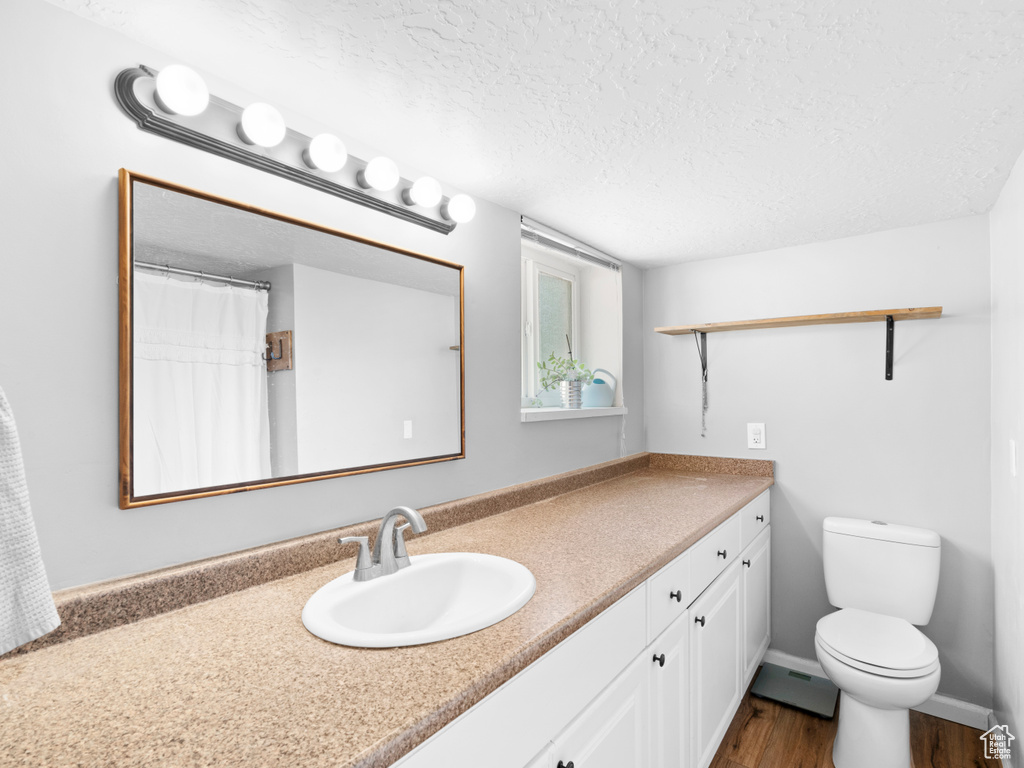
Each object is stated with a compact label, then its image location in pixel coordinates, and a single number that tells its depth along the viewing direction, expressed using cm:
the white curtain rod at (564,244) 206
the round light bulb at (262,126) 112
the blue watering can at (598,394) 252
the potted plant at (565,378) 232
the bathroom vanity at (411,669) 66
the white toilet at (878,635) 169
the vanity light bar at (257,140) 101
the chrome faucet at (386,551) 116
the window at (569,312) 238
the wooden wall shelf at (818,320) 201
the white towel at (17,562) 74
